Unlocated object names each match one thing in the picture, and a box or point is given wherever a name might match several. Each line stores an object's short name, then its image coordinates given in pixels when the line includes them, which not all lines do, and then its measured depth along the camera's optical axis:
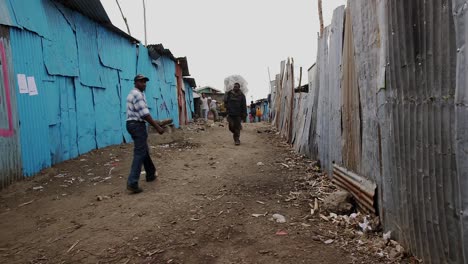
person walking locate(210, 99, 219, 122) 23.68
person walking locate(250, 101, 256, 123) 31.27
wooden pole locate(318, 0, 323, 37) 7.26
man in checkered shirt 4.62
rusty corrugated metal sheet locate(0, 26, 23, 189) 4.91
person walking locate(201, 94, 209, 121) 24.59
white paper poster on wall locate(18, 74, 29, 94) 5.39
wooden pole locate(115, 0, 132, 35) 13.15
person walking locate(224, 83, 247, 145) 9.38
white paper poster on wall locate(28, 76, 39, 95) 5.67
